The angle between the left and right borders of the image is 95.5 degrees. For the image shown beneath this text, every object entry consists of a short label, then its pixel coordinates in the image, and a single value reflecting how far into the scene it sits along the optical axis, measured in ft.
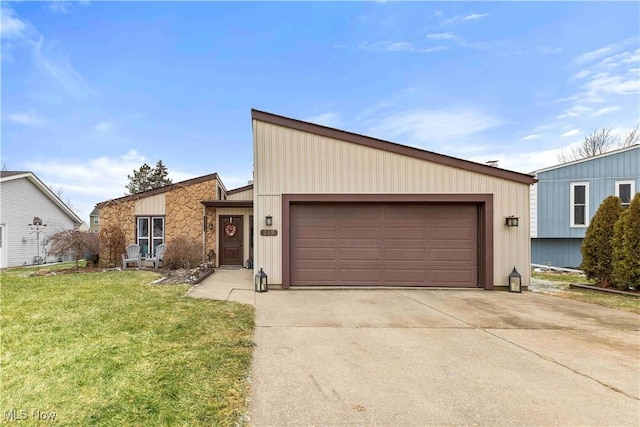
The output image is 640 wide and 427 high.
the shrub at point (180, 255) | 34.45
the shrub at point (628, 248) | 23.58
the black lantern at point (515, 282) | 24.99
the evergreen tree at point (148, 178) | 114.73
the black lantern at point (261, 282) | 24.43
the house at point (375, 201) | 26.21
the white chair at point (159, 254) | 36.49
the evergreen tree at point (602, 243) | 25.71
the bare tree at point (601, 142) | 69.67
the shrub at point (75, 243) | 34.99
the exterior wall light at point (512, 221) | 25.53
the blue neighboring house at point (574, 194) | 39.34
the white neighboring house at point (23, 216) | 48.26
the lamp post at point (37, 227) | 53.36
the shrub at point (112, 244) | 38.68
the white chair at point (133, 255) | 37.37
